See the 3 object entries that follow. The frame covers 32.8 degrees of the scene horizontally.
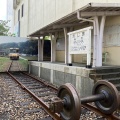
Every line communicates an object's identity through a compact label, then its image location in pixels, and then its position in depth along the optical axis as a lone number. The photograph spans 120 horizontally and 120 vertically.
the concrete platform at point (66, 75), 7.22
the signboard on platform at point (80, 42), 7.58
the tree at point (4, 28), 32.81
